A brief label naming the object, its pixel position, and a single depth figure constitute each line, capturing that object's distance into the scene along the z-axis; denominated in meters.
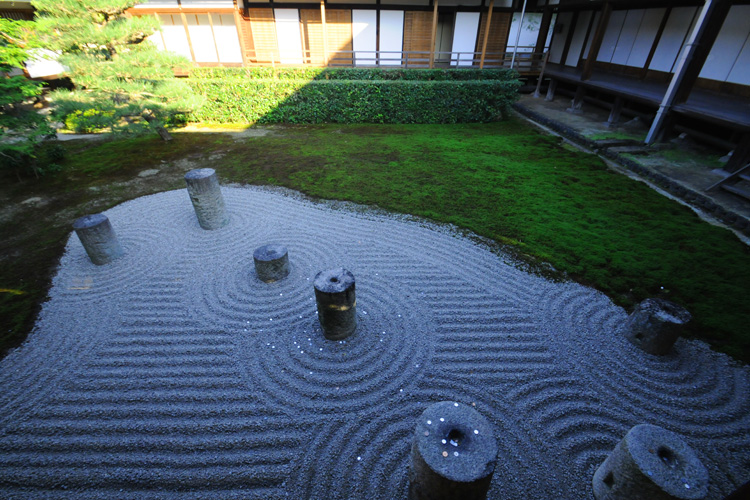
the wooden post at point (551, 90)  16.12
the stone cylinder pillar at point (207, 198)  6.64
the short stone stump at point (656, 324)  4.23
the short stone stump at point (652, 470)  2.61
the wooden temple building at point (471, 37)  12.45
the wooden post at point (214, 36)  14.68
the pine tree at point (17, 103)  7.35
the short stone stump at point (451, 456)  2.58
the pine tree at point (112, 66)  8.59
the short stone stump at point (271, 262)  5.48
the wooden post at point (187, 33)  14.39
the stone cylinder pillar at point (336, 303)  4.38
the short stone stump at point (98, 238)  5.81
